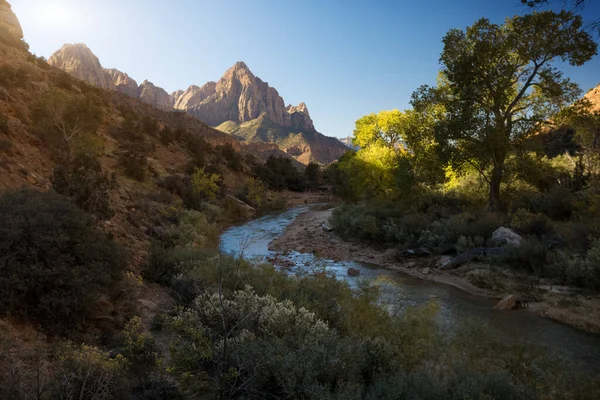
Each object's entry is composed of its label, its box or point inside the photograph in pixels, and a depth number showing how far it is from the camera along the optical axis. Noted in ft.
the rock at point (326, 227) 82.48
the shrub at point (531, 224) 47.19
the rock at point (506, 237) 45.37
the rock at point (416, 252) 54.05
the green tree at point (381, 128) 93.79
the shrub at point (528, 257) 40.96
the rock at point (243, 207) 104.13
